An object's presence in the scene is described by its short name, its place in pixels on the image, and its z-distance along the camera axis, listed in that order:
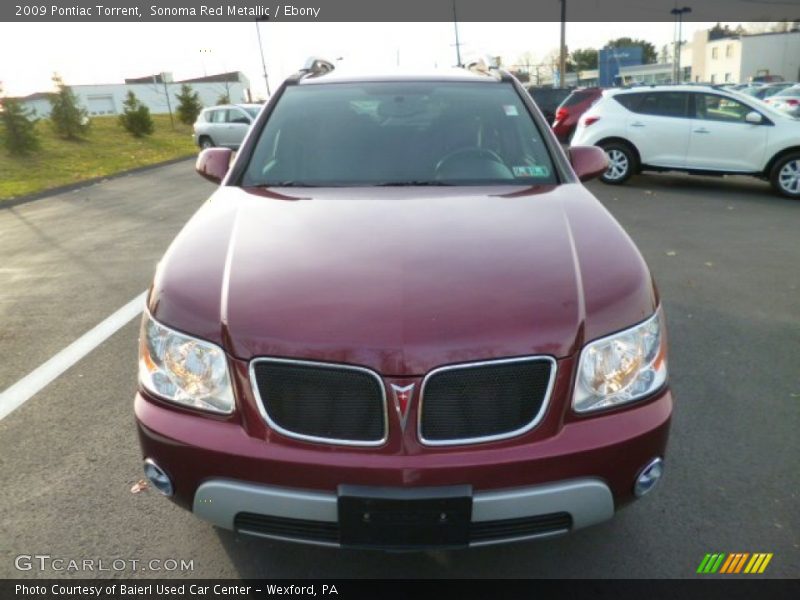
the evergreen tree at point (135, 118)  27.19
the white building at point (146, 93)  55.84
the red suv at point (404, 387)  1.84
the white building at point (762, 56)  68.44
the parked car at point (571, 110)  15.57
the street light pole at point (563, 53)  37.34
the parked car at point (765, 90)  29.73
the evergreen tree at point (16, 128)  18.61
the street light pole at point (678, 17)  54.84
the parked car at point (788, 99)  18.78
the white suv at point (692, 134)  9.80
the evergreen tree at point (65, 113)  23.50
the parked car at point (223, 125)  21.34
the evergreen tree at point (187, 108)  34.56
